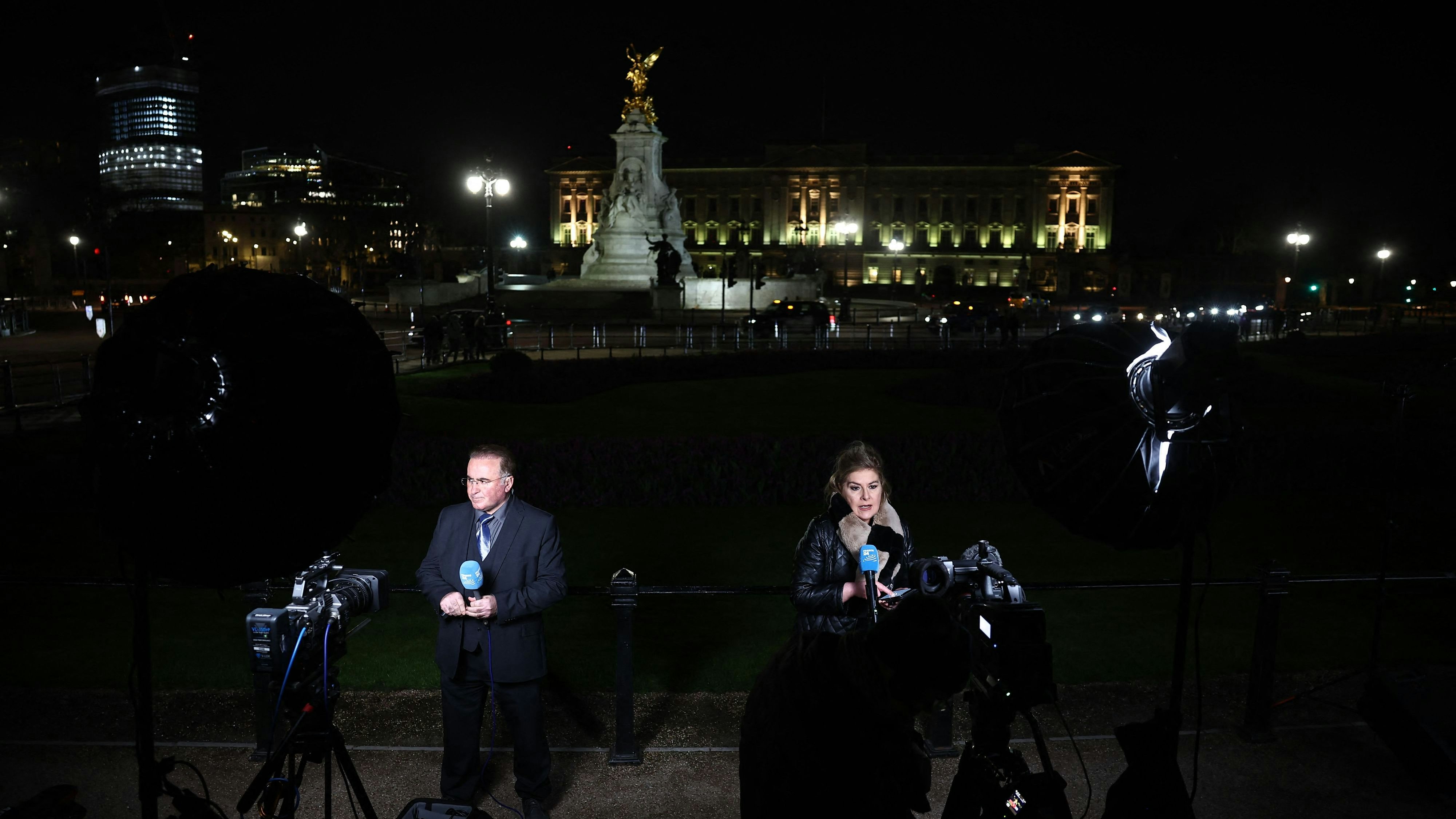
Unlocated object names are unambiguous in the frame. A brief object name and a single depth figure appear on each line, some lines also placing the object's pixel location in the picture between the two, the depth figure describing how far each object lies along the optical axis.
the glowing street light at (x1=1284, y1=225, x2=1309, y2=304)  47.41
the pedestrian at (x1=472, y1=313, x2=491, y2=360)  27.75
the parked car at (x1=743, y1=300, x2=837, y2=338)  38.03
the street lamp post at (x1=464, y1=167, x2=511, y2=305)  36.06
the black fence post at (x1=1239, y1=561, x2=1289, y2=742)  5.44
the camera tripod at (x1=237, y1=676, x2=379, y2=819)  3.58
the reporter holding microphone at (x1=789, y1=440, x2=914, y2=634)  4.70
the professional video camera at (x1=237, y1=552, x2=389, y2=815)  3.60
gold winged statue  56.44
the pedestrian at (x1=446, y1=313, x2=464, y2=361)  27.27
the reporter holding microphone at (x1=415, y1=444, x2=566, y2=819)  4.63
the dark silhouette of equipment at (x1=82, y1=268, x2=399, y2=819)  3.12
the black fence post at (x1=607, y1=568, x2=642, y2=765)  5.33
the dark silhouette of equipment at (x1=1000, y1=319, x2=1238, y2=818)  3.43
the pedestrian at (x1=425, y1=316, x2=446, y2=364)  26.41
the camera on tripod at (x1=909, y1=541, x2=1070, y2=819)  2.92
